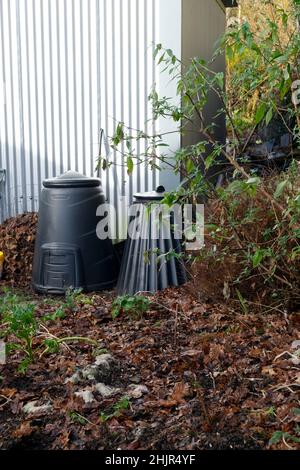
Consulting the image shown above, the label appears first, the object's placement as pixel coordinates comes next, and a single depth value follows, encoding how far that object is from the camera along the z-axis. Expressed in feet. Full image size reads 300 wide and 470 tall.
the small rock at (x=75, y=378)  7.36
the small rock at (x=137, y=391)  7.00
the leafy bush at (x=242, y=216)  8.57
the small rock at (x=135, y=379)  7.51
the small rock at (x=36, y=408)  6.67
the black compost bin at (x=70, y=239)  15.37
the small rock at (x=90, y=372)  7.45
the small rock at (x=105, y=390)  7.01
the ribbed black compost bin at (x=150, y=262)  13.69
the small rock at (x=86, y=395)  6.79
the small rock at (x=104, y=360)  7.93
